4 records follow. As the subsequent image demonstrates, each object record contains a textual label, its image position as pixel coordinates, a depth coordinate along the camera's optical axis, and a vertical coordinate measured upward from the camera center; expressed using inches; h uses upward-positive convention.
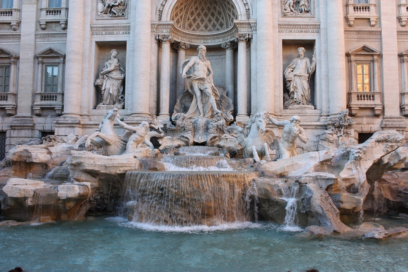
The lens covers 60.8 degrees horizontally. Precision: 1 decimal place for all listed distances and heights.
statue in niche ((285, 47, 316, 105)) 628.1 +137.3
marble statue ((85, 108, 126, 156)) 487.2 +20.2
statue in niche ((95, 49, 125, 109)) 645.3 +133.0
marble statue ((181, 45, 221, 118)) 601.3 +120.0
